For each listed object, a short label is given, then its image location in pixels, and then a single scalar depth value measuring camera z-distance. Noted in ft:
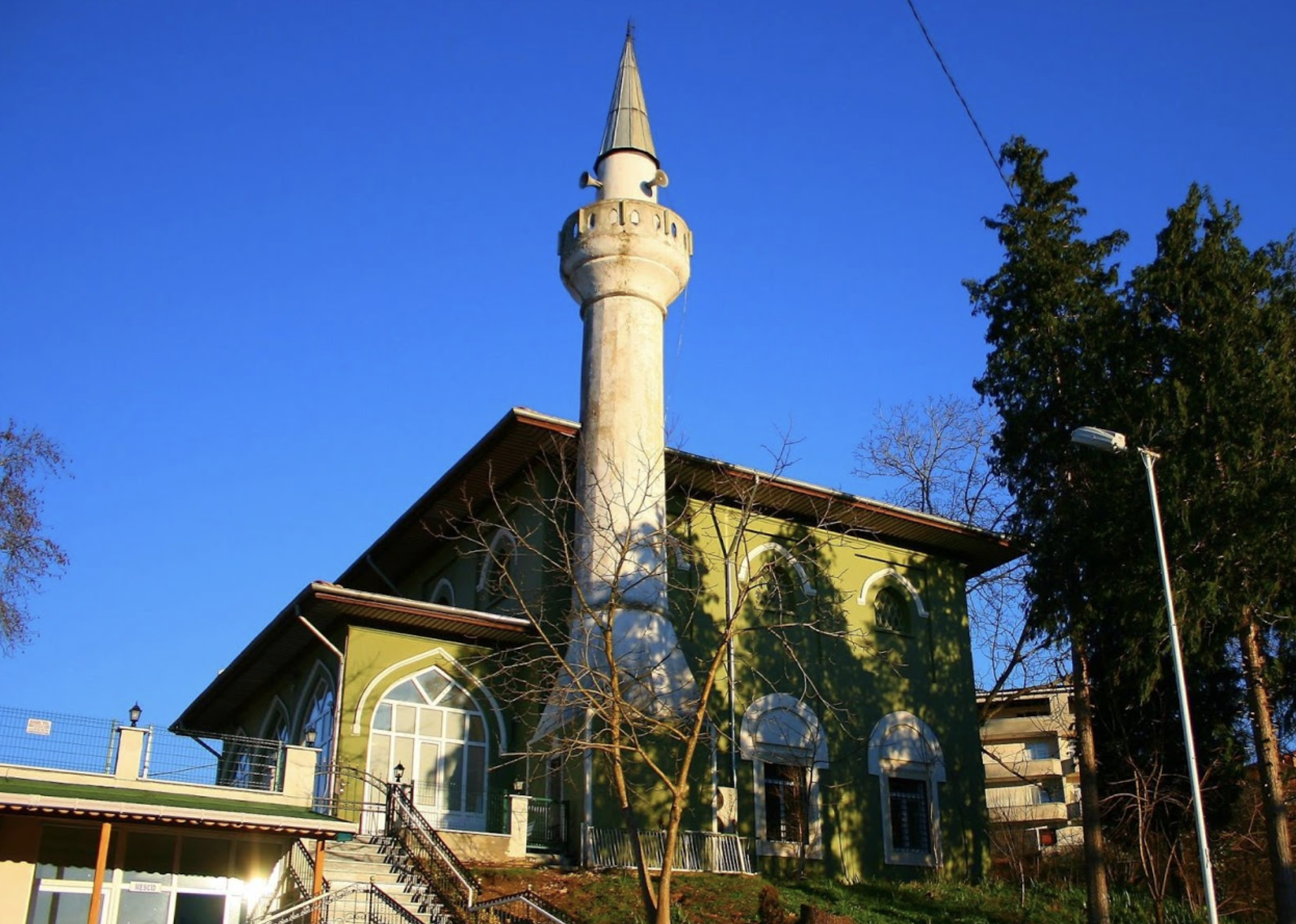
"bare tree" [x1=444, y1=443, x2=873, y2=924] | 68.54
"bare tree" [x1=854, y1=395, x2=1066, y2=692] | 79.61
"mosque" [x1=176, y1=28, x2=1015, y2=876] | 71.05
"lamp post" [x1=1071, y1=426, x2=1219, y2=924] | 47.13
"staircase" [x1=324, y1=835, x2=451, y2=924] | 56.44
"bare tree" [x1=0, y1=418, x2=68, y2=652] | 77.36
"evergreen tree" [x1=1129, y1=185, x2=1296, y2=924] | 66.23
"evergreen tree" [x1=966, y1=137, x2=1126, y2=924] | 72.59
